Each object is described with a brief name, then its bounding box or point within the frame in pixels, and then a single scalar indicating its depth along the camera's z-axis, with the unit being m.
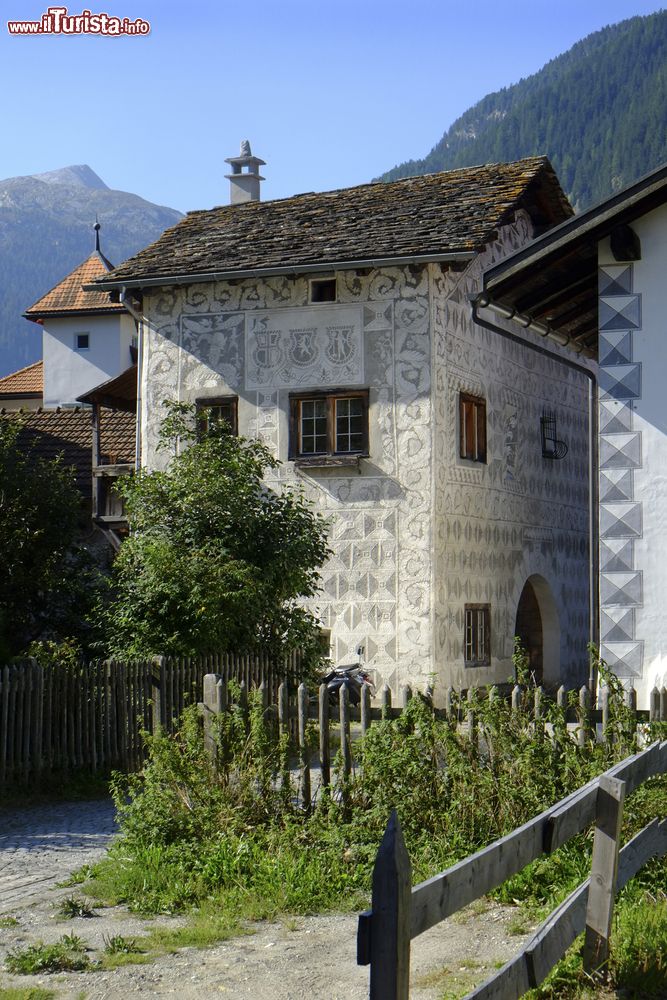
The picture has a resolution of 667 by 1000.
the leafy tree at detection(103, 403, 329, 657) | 15.24
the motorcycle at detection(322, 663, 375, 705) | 19.31
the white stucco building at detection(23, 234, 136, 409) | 47.81
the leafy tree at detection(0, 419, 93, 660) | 20.59
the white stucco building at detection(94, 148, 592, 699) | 20.97
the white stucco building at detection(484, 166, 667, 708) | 13.22
